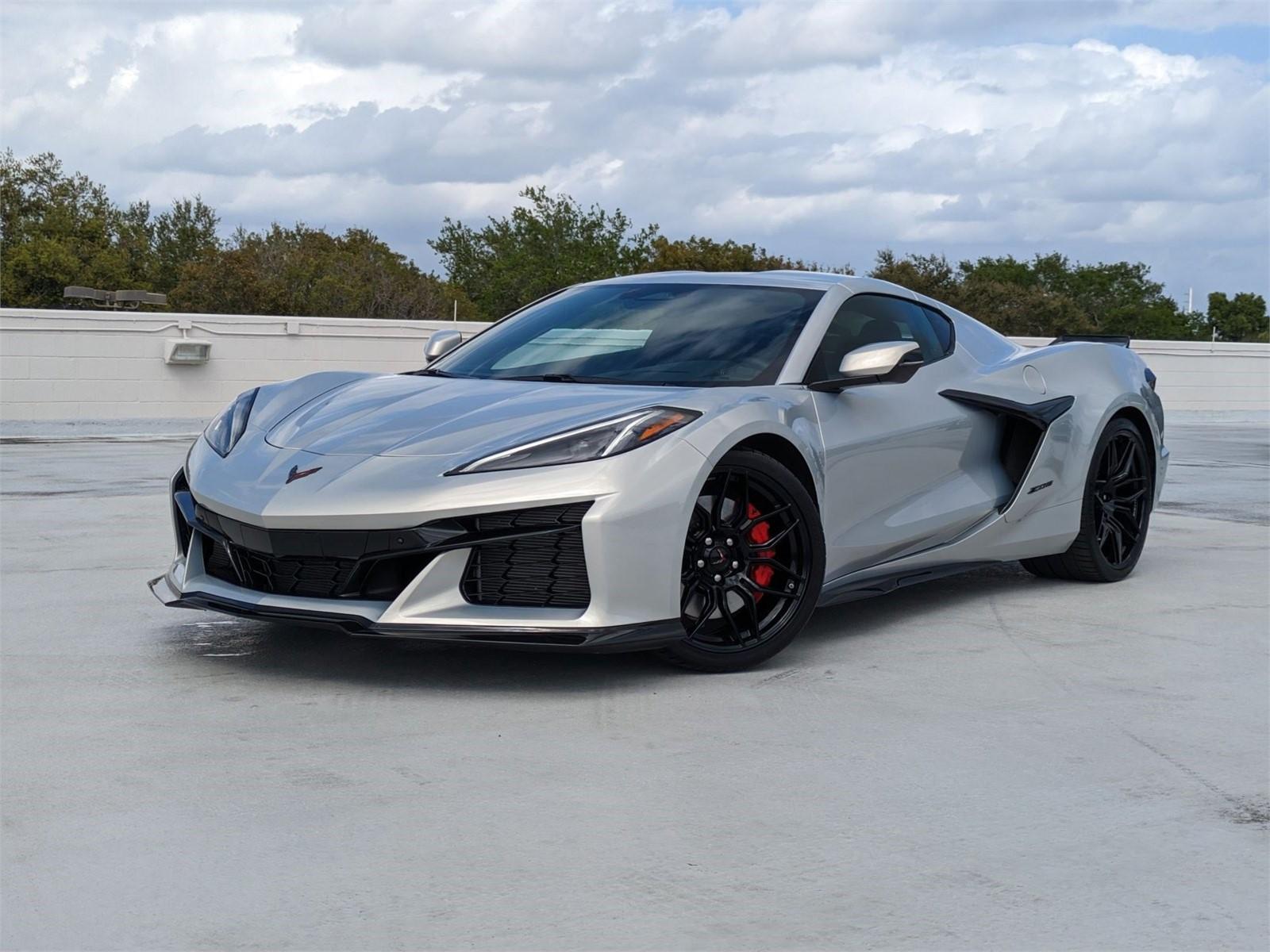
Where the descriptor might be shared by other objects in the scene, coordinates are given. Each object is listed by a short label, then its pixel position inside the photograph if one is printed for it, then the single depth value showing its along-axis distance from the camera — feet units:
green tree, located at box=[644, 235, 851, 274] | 215.51
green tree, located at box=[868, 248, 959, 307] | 212.02
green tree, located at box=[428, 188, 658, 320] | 214.48
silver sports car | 14.15
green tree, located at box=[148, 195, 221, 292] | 227.20
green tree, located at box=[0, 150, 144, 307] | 186.29
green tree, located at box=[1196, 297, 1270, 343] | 313.94
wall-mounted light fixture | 69.00
